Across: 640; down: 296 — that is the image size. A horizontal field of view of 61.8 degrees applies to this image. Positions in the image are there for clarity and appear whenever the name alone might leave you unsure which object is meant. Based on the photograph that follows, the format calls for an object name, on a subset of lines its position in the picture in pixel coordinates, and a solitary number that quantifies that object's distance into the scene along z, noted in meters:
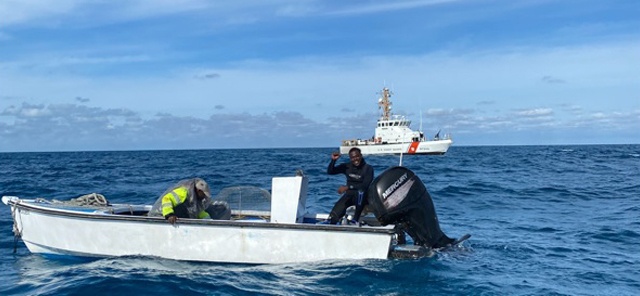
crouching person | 8.26
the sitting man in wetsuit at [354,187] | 9.09
